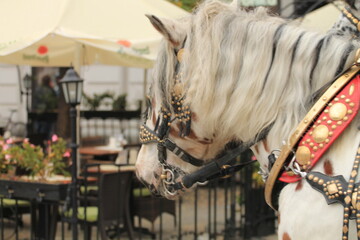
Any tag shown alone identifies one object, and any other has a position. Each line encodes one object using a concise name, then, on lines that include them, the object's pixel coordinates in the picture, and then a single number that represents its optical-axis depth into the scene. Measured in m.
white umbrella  5.73
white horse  1.87
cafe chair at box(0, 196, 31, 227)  6.55
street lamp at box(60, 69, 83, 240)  4.86
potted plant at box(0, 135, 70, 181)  5.71
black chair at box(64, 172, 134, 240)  5.45
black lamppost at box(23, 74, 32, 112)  13.04
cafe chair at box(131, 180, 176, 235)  6.53
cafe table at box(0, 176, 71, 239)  5.04
